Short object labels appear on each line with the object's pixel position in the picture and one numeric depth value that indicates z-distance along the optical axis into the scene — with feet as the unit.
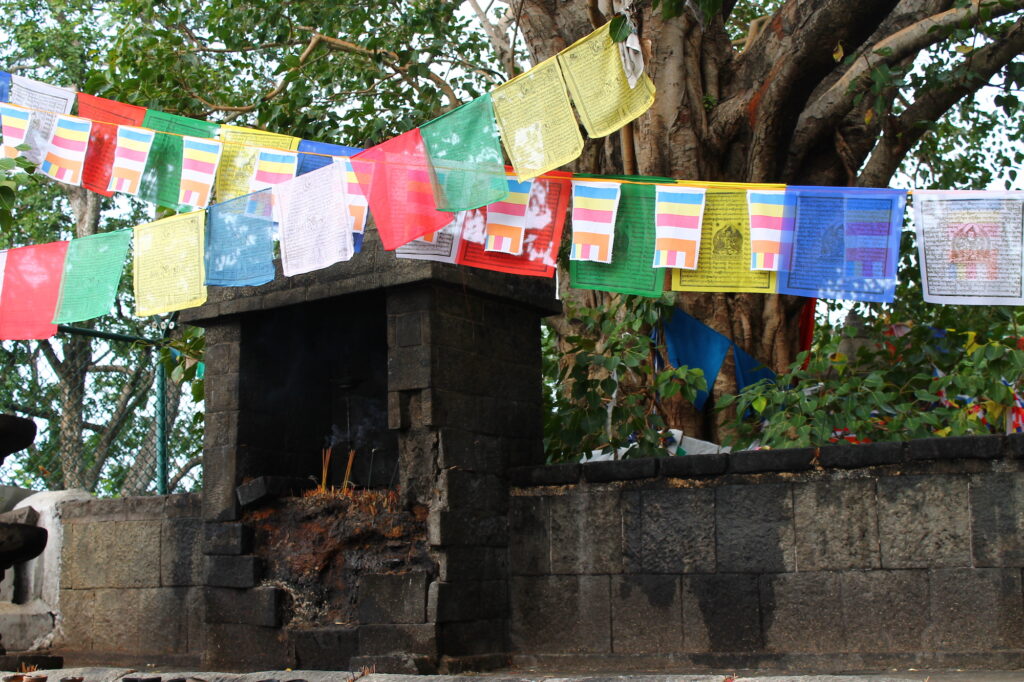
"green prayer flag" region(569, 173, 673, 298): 19.13
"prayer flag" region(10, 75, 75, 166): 21.50
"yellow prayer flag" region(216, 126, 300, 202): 21.02
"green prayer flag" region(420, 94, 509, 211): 18.42
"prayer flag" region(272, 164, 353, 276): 19.53
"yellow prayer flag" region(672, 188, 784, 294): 18.83
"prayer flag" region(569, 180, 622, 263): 19.13
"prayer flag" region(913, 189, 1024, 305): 17.70
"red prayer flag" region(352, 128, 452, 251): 18.79
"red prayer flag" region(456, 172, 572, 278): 19.48
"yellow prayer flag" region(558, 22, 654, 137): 18.02
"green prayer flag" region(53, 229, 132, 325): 21.70
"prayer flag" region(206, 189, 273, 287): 20.40
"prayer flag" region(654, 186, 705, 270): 18.83
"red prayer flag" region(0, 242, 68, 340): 22.35
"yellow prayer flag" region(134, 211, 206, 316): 21.03
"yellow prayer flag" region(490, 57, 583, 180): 18.11
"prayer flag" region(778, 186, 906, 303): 18.37
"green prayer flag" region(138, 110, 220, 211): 21.29
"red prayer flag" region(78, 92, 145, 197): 21.39
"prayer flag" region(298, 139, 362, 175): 20.61
